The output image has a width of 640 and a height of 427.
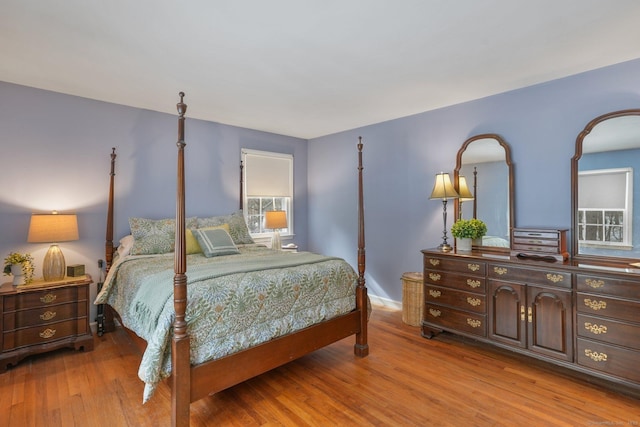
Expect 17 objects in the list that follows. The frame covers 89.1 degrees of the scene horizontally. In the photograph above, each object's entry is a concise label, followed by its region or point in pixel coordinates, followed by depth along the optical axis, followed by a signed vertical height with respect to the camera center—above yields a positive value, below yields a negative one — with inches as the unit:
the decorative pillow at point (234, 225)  151.6 -4.6
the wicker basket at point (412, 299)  140.5 -37.6
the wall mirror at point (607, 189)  100.4 +7.6
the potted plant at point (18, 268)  107.3 -17.2
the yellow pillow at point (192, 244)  134.2 -12.2
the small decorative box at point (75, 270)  121.0 -20.5
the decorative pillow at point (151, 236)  128.4 -8.4
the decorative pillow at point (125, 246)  127.9 -12.3
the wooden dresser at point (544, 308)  87.4 -30.1
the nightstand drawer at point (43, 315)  103.4 -33.3
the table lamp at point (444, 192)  133.3 +8.8
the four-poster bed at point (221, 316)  71.2 -29.9
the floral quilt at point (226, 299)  74.8 -23.2
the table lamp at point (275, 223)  175.2 -4.7
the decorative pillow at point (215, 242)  128.3 -10.9
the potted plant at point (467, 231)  127.2 -7.1
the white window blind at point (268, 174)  185.0 +24.4
